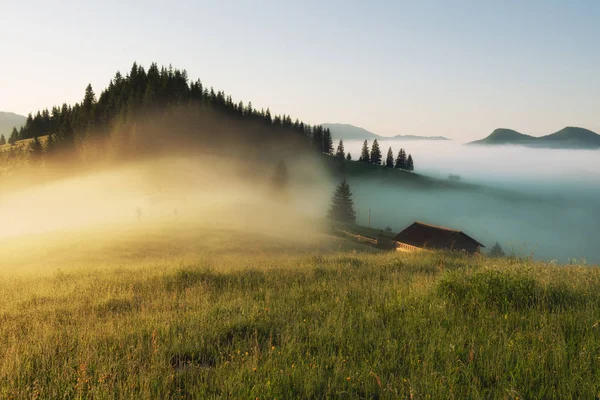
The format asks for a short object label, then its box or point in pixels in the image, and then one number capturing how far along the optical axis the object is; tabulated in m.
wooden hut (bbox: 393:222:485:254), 51.66
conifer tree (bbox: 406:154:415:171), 189.38
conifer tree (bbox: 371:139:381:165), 184.12
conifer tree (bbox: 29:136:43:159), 103.45
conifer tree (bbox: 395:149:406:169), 185.25
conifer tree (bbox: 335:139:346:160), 183.75
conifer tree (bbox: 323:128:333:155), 182.75
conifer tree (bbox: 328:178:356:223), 101.77
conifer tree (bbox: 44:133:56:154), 104.97
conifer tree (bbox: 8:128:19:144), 141.93
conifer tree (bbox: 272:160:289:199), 100.06
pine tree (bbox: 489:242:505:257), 87.66
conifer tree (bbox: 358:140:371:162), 183.88
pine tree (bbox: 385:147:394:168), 182.23
